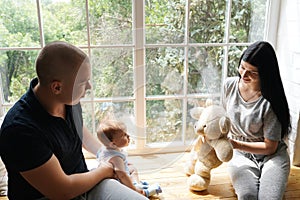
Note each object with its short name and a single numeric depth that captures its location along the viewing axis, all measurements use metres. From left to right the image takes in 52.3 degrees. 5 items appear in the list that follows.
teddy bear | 1.27
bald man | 0.95
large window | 1.11
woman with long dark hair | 1.38
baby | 1.03
